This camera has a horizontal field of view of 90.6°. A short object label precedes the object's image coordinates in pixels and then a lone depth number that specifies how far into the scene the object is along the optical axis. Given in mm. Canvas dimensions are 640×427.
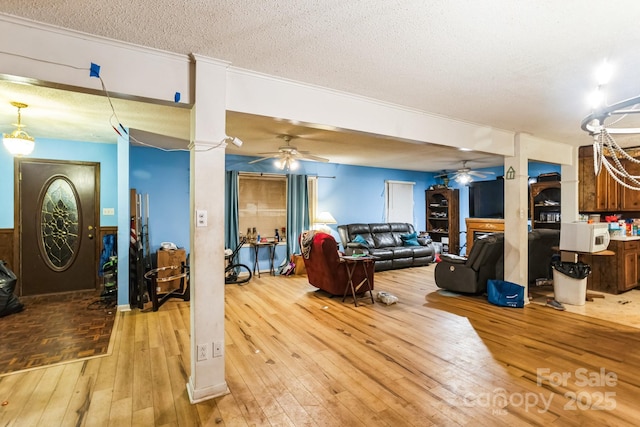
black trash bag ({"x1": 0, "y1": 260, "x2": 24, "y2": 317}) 3863
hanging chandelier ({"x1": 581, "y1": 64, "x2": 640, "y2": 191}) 1328
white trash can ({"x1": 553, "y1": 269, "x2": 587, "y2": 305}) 4273
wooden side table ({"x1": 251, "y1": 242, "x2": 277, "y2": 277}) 6328
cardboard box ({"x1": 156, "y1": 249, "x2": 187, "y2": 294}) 4875
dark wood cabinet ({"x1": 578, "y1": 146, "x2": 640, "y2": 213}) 5266
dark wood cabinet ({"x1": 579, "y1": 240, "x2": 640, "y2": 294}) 4887
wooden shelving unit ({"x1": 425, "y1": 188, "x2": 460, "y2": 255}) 8438
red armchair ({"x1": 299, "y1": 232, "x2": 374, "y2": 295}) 4641
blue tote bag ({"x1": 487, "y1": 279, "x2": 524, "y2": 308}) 4254
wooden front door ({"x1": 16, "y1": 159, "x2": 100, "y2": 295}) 4699
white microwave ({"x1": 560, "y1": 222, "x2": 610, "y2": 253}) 4434
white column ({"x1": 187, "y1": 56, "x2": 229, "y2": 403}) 2232
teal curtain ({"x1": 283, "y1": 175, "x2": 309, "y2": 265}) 6695
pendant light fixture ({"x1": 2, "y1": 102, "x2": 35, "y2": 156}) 3338
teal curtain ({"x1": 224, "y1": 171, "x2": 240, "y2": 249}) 6059
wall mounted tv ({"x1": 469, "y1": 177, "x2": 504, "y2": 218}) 7394
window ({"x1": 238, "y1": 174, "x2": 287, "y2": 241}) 6465
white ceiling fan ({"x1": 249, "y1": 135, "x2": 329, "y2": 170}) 4883
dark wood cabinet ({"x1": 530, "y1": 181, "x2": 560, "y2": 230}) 6489
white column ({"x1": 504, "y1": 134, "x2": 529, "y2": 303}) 4387
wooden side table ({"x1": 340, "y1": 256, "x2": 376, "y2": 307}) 4414
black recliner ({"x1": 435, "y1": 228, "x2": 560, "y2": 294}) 4688
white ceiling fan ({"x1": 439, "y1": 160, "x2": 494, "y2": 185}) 6652
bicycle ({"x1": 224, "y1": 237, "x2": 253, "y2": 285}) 5668
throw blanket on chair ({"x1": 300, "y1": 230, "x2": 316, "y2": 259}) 5005
